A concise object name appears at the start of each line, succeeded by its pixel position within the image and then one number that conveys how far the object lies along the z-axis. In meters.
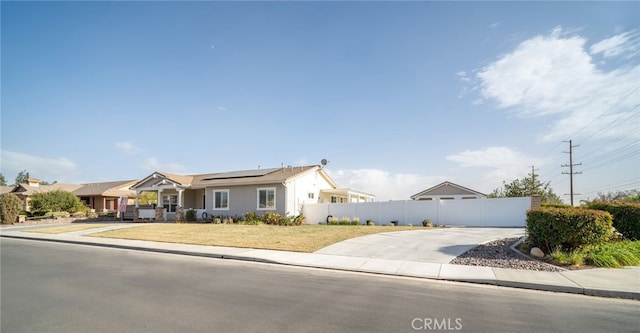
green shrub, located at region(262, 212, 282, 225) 23.97
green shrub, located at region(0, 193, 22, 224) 30.23
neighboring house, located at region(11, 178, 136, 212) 45.30
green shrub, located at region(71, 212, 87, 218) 35.46
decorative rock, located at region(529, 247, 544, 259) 10.15
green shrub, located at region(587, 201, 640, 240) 12.41
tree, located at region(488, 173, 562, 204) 40.41
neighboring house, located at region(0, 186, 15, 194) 53.92
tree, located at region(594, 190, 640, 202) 47.65
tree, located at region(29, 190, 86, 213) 34.88
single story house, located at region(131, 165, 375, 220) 25.69
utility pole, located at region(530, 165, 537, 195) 40.46
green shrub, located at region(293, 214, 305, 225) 24.03
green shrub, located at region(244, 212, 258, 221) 24.92
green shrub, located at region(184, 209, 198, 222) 28.45
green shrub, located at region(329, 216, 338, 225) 24.61
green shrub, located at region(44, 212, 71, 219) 33.36
